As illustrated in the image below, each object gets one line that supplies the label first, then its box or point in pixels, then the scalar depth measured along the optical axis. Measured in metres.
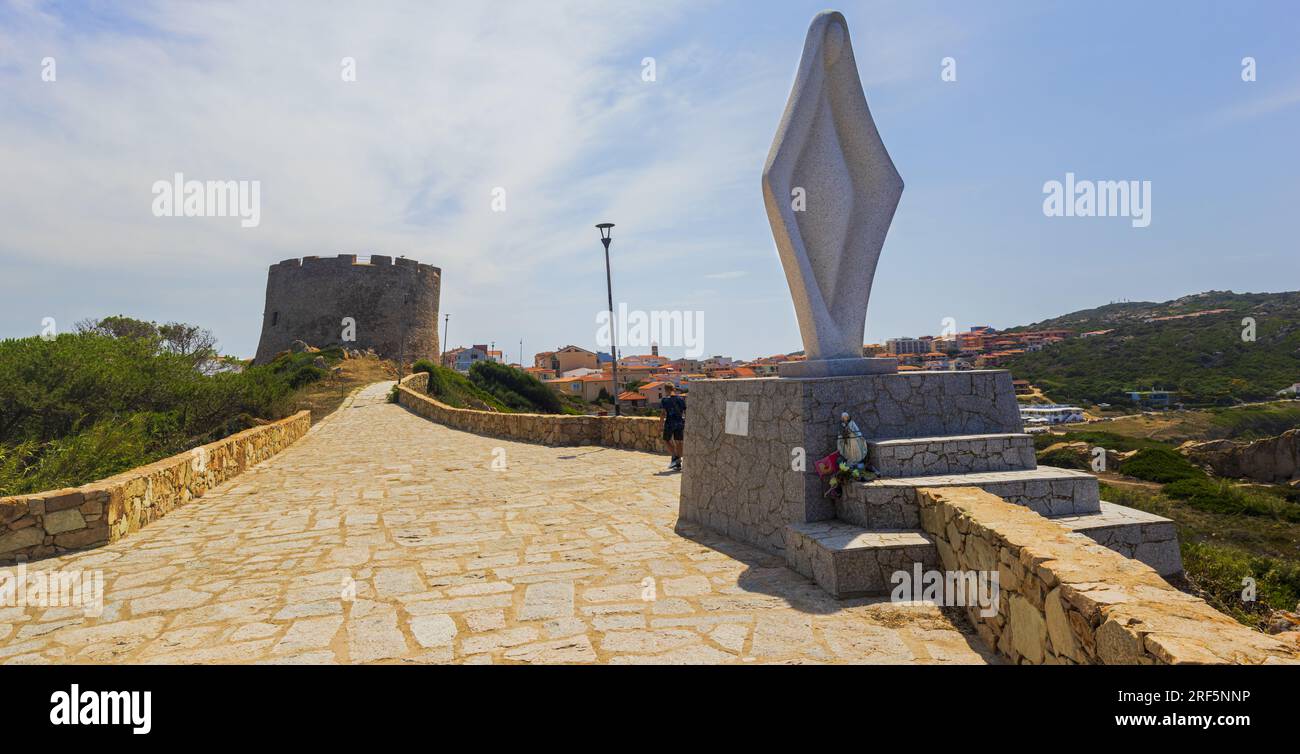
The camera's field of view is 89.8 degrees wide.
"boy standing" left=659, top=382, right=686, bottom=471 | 9.05
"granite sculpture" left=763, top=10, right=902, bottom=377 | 5.50
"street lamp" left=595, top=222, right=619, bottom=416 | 13.60
